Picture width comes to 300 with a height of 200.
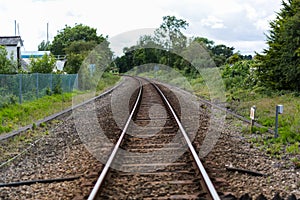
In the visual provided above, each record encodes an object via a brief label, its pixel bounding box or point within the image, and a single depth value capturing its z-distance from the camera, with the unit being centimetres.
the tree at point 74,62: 3200
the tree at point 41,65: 2300
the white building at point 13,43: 3728
